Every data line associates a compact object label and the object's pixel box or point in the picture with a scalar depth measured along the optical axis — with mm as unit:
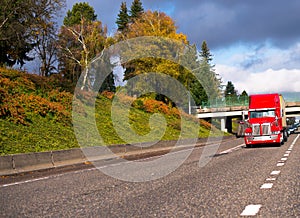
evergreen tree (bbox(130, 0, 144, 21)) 76621
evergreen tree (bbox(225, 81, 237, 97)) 144382
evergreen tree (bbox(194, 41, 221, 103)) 78959
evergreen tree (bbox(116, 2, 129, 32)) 77378
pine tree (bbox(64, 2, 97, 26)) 65078
